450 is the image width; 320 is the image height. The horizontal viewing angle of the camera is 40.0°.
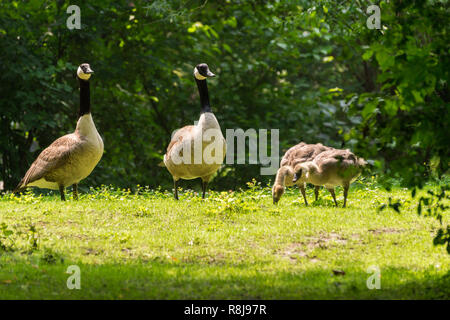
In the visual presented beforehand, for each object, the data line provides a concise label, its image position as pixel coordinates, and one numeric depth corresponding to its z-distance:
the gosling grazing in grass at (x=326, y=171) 11.61
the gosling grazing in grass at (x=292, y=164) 12.32
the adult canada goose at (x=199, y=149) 13.10
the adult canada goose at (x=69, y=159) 12.70
